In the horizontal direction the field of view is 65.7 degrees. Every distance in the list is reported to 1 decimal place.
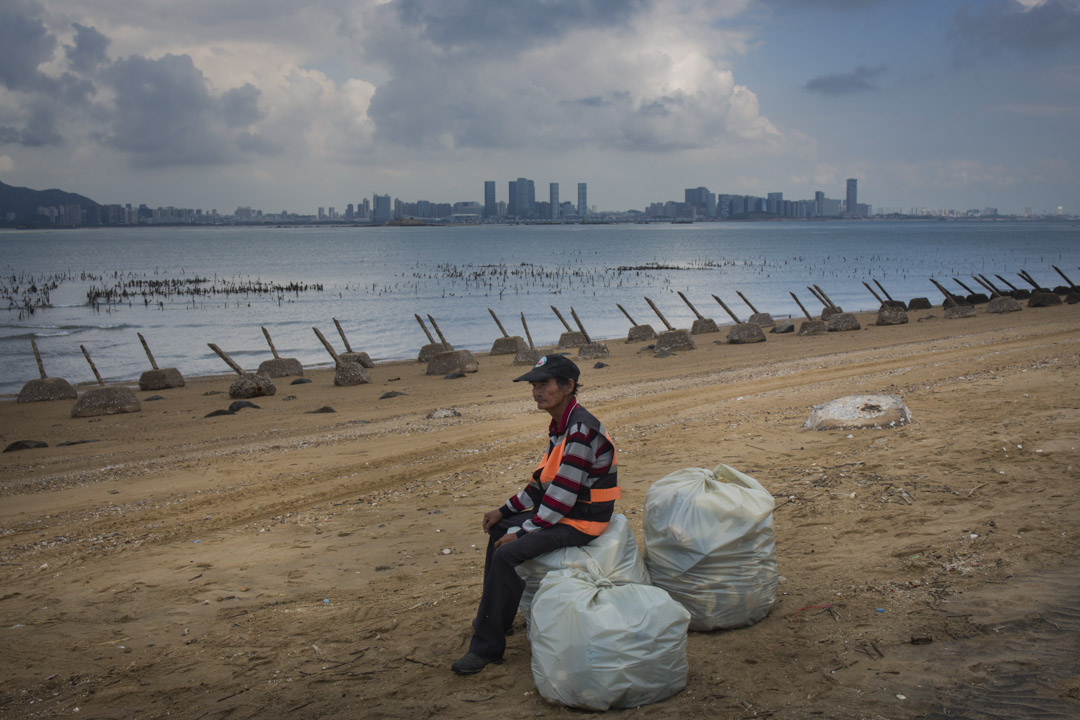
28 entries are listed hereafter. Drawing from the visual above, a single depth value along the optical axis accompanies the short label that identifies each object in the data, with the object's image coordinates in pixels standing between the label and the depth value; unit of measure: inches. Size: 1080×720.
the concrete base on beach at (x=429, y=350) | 905.5
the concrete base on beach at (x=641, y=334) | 987.9
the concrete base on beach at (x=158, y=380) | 803.4
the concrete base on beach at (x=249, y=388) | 698.8
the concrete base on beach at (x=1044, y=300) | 1194.6
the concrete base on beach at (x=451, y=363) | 799.1
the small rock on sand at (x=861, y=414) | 328.5
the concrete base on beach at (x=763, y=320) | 1082.1
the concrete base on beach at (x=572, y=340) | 920.9
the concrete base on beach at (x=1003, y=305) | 1128.2
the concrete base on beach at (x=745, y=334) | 915.4
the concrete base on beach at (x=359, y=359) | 816.9
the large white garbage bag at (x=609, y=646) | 143.2
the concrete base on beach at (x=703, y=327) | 1072.8
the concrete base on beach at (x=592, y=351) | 837.8
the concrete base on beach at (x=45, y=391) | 749.9
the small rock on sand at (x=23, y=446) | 517.0
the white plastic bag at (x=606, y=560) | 165.3
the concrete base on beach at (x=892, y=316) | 1063.6
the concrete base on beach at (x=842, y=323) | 987.9
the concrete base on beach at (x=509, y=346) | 936.9
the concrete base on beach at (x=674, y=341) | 857.5
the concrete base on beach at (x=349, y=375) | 753.6
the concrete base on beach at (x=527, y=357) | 826.8
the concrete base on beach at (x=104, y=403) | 649.6
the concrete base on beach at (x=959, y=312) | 1100.2
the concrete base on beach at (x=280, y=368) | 828.0
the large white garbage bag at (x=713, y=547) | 167.8
